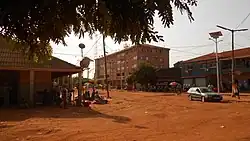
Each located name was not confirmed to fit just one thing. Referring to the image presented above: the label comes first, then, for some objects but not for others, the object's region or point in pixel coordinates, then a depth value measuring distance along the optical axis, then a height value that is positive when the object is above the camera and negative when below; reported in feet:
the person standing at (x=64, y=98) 48.87 -5.21
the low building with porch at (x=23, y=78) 46.26 +0.16
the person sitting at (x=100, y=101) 60.08 -7.41
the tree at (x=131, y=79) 141.48 -1.33
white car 59.93 -5.82
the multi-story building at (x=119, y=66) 180.75 +11.71
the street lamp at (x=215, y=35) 94.06 +20.78
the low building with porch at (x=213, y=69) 102.40 +4.69
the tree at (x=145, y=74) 134.87 +2.27
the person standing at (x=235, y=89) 67.37 -4.51
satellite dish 54.90 +4.54
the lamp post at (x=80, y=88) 53.78 -3.06
